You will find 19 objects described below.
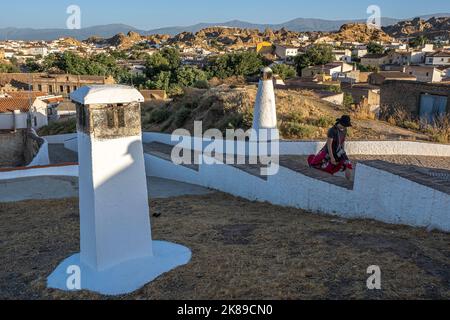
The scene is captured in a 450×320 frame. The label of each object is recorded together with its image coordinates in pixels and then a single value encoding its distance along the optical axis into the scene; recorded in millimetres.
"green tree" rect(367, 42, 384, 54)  81938
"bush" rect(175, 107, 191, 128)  16594
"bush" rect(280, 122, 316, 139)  11219
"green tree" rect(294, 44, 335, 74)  56228
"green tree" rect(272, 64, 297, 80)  45125
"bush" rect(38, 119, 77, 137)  22534
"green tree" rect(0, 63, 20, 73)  60875
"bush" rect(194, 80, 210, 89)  23612
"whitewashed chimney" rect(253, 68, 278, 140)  9258
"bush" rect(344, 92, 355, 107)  20847
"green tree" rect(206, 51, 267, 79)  41844
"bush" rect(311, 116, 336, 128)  12070
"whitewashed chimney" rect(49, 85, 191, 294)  3924
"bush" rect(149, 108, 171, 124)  18345
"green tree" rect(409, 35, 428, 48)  94062
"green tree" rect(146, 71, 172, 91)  38041
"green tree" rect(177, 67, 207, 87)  38062
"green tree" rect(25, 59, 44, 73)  63000
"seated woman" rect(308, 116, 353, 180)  6770
